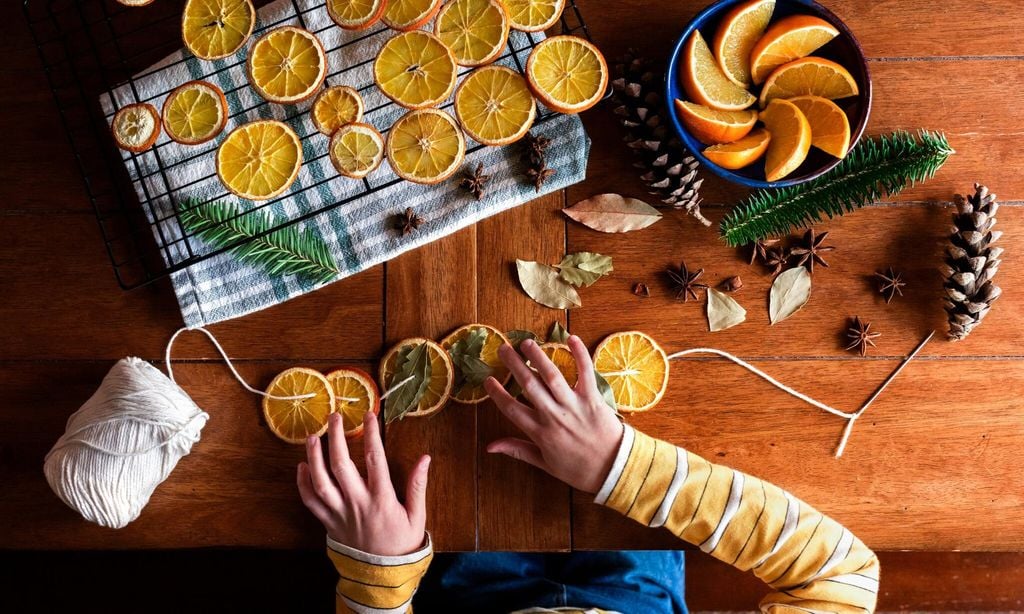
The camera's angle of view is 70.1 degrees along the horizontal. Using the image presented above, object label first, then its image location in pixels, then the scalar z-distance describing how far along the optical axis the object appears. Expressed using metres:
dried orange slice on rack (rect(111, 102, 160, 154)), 1.19
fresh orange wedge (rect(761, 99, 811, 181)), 1.16
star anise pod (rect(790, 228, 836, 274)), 1.29
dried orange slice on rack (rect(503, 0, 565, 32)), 1.20
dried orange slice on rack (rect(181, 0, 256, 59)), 1.19
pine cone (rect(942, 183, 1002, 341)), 1.24
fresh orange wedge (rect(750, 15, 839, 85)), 1.18
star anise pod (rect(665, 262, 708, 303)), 1.29
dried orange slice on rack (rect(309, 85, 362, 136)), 1.20
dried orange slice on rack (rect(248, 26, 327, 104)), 1.18
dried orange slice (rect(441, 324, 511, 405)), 1.27
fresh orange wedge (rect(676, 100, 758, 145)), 1.18
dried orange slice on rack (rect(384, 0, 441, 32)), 1.17
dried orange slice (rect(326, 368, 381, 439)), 1.27
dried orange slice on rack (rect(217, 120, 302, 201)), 1.17
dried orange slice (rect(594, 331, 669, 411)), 1.27
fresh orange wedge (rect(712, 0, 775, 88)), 1.20
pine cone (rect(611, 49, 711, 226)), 1.24
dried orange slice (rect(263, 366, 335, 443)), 1.26
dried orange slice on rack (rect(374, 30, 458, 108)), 1.17
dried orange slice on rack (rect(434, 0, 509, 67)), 1.17
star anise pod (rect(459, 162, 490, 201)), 1.27
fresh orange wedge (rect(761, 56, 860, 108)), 1.19
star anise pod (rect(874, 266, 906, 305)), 1.29
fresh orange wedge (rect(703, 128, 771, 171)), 1.18
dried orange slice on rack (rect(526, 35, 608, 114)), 1.17
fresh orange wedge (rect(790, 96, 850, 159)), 1.16
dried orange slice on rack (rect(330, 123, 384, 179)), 1.16
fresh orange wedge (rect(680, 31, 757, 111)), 1.19
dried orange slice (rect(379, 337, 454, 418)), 1.26
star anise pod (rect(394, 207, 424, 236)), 1.28
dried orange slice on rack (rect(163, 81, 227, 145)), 1.19
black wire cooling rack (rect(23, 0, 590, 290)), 1.28
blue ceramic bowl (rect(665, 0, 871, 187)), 1.18
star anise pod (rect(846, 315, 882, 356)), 1.29
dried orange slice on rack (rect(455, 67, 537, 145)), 1.18
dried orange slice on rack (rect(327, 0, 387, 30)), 1.17
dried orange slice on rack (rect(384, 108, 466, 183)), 1.17
